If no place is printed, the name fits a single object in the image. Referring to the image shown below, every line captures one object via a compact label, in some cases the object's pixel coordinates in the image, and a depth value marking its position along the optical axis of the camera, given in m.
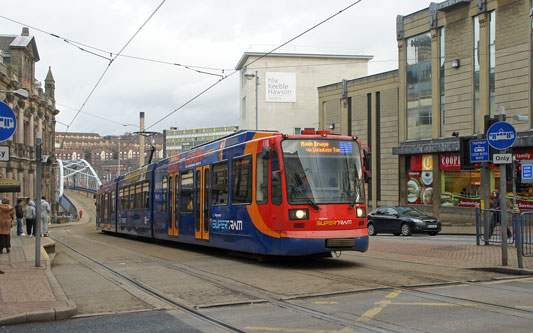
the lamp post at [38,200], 12.25
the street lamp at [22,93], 16.19
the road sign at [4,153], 11.12
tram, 11.97
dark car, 24.77
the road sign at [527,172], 27.73
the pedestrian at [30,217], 23.47
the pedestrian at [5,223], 15.15
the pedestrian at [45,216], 23.40
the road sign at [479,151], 14.01
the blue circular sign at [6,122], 10.48
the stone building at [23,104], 47.69
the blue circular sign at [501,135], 11.97
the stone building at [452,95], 28.62
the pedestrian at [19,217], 25.97
